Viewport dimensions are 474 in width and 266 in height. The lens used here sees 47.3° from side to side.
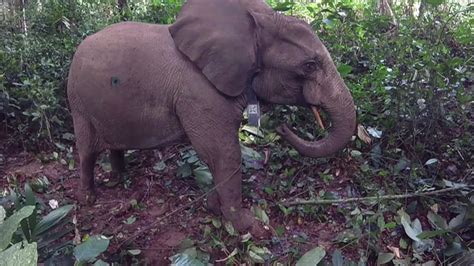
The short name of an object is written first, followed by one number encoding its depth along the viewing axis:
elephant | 2.58
